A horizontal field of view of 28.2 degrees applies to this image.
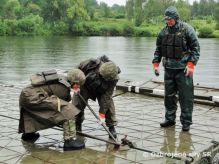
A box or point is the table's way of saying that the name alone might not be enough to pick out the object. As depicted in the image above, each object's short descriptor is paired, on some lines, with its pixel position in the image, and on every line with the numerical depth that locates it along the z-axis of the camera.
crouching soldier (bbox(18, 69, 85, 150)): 5.82
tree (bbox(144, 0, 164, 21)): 90.62
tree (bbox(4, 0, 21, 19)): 80.56
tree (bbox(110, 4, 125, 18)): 109.72
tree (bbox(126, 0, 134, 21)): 97.38
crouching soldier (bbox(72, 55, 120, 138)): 5.95
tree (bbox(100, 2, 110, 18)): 110.50
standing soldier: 6.80
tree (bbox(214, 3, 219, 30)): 79.88
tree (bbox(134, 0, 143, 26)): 86.94
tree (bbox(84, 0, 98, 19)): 90.97
